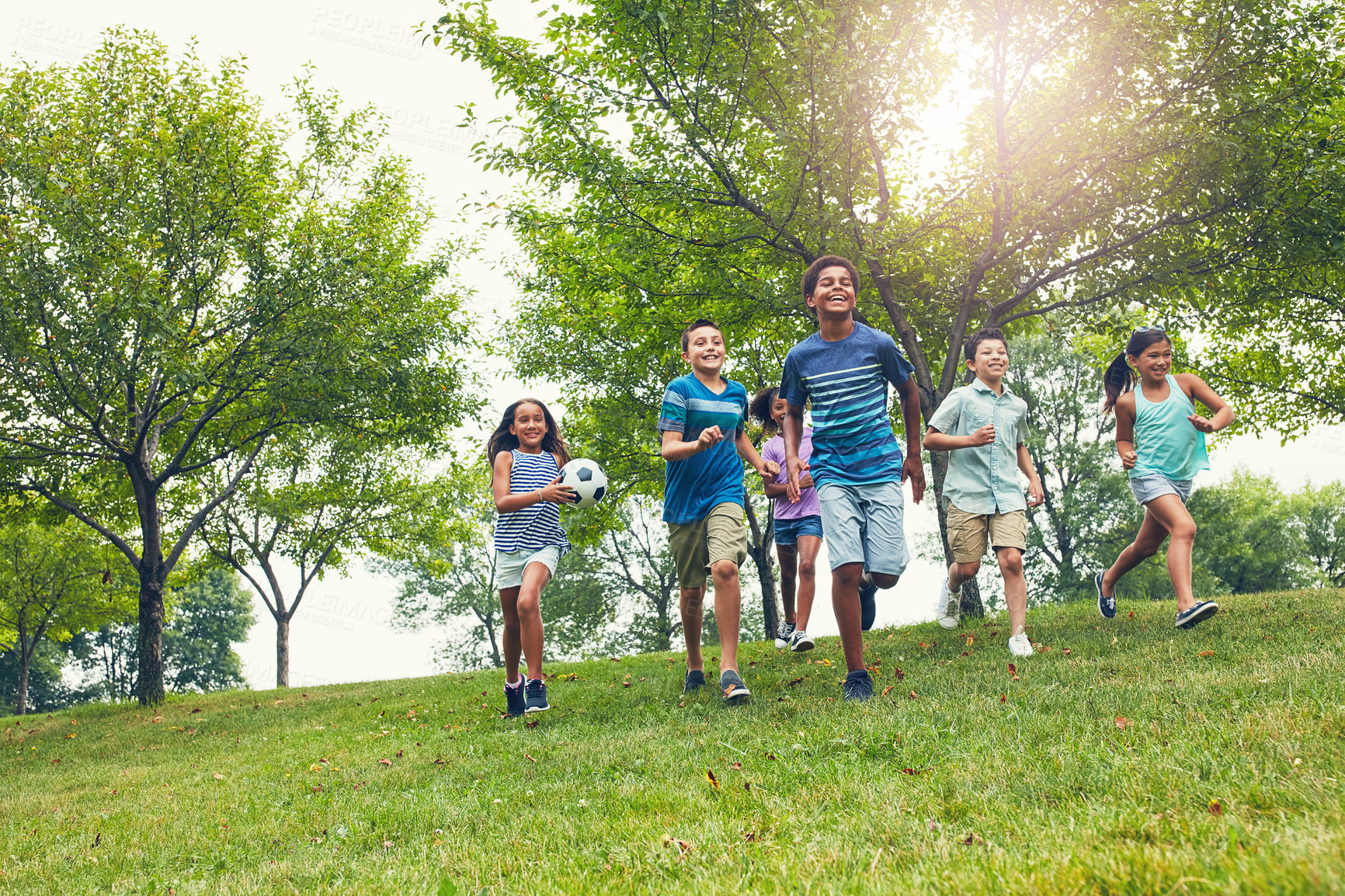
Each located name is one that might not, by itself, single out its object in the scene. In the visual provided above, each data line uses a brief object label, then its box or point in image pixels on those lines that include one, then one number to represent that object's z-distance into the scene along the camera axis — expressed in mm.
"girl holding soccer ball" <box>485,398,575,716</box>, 6629
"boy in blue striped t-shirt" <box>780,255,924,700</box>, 5316
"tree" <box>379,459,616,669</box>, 37500
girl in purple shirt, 8086
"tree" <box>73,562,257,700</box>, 49312
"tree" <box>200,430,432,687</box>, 22875
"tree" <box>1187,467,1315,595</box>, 36688
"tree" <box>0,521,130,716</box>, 29328
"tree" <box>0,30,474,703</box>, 11992
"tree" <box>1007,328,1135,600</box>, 34438
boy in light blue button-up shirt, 6523
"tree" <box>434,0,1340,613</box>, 9070
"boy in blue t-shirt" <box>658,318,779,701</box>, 5957
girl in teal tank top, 6512
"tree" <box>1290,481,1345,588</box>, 47906
